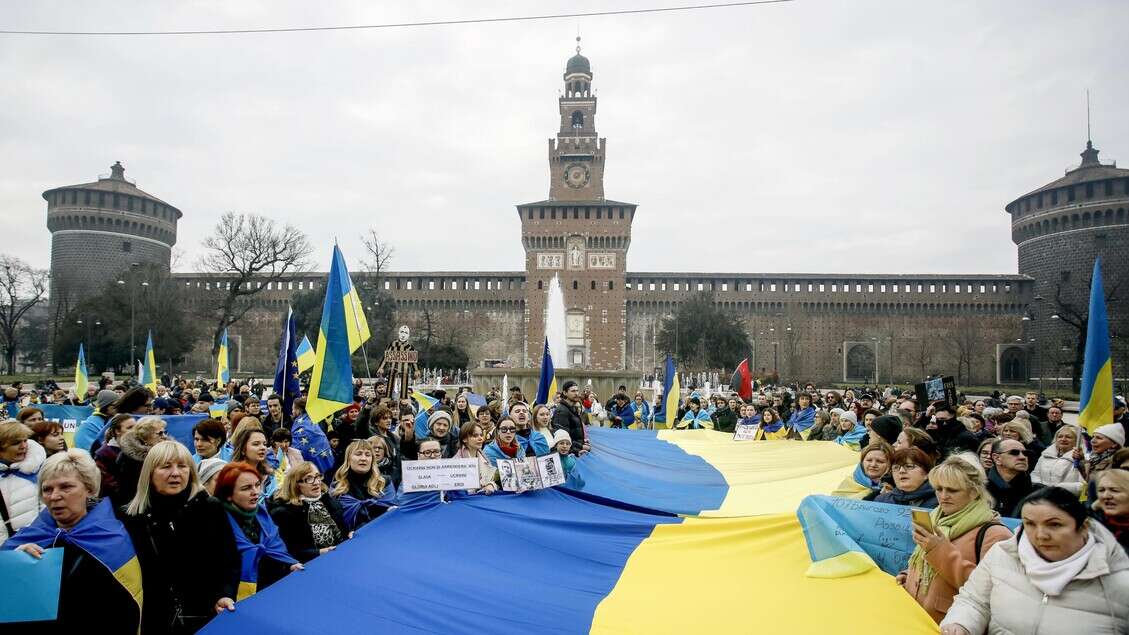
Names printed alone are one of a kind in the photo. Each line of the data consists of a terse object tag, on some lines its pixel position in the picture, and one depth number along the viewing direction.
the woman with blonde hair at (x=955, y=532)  4.01
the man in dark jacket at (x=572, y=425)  10.19
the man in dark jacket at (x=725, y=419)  16.98
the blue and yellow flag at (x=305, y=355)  16.40
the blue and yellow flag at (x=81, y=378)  20.39
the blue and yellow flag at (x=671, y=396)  19.17
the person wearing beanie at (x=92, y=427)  7.57
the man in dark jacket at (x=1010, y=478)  5.93
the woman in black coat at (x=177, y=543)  4.12
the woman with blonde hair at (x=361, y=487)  6.10
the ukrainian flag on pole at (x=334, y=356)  8.39
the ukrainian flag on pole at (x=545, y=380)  13.18
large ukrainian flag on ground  4.43
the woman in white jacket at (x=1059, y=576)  3.31
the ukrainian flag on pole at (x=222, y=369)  22.62
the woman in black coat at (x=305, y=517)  5.30
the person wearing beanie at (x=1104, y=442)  6.78
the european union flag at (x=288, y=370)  9.26
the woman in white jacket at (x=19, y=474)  4.96
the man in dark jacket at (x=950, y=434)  7.80
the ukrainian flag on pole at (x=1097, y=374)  7.55
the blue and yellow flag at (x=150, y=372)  18.84
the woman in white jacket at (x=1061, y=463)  7.43
